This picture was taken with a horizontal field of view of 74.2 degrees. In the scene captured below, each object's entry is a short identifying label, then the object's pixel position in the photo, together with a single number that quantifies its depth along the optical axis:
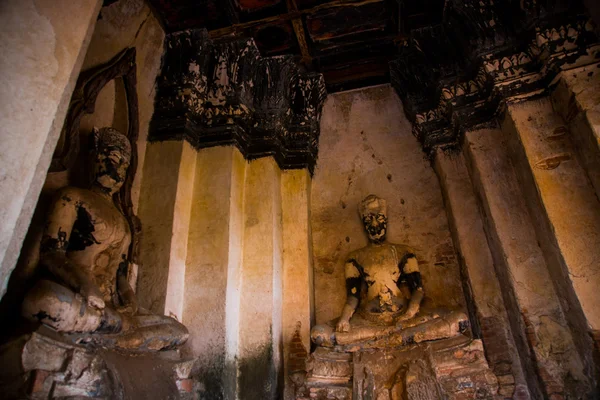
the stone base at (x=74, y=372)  2.02
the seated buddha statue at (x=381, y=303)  3.52
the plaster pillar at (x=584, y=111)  3.16
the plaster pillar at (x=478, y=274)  3.49
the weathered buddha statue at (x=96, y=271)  2.28
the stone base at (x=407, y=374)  3.16
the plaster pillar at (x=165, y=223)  3.56
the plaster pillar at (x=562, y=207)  3.01
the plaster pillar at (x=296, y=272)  3.89
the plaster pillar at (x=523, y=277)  3.14
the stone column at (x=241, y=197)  3.60
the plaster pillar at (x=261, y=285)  3.58
